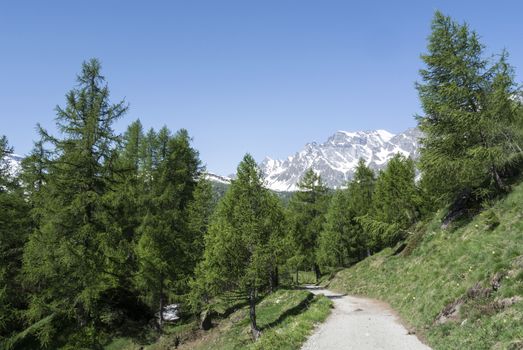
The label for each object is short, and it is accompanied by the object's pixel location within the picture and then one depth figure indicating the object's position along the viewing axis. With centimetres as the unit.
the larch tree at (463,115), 2023
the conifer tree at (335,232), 4656
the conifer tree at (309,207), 4962
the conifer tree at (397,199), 3909
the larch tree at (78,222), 1688
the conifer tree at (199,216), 3125
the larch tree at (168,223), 2747
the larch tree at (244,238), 2141
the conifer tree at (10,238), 2250
